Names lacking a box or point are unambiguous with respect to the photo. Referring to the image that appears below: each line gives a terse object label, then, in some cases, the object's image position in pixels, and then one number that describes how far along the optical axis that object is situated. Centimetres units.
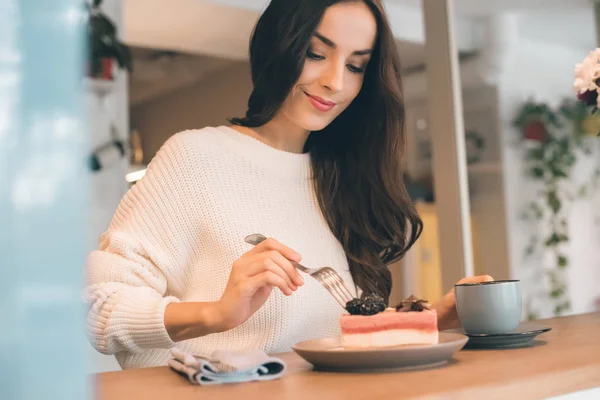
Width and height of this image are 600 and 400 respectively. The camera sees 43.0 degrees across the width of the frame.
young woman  135
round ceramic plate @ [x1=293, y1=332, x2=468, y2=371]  88
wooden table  77
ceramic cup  112
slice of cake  96
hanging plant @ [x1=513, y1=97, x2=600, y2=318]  420
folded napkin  88
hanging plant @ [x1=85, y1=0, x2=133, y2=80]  314
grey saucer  109
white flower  169
